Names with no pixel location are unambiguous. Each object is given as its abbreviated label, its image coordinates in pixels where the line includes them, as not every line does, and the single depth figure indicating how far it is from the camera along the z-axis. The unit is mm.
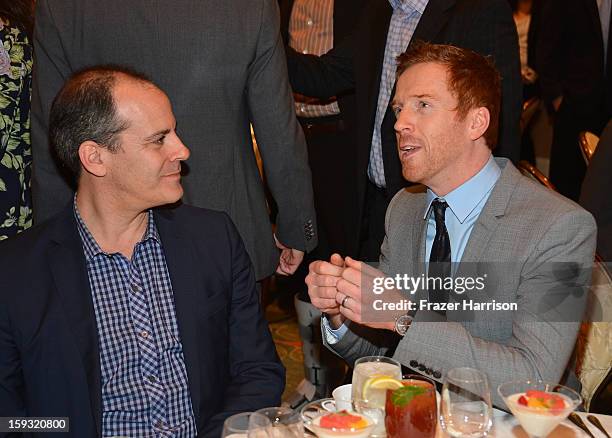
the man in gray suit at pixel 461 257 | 2289
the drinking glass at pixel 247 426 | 1725
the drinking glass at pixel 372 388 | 1857
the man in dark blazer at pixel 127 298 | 2252
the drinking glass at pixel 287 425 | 1727
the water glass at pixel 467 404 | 1802
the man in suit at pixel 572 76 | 5582
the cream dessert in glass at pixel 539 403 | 1786
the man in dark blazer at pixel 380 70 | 3338
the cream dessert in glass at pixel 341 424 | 1732
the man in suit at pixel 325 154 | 3947
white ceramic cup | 1979
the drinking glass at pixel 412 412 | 1780
